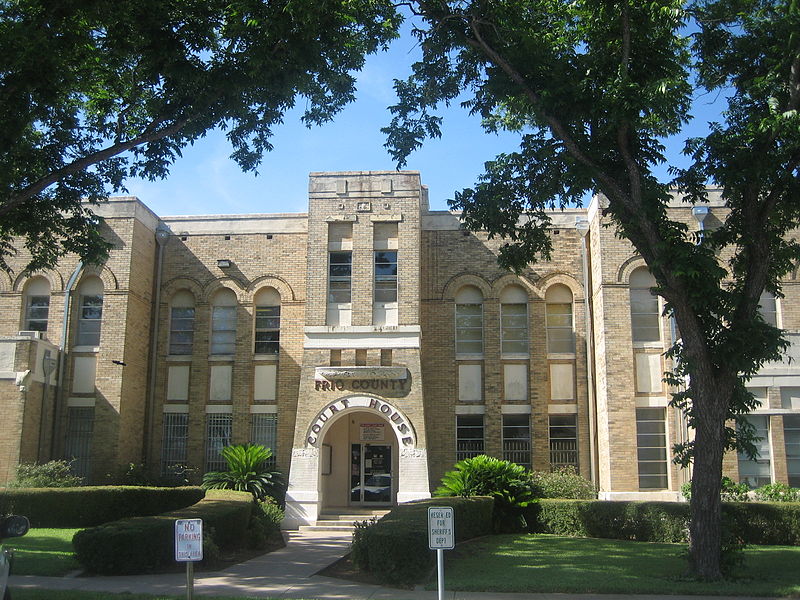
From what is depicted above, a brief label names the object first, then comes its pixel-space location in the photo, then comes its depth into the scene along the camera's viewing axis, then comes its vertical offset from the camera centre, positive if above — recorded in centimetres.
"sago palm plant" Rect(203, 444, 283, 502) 2247 -69
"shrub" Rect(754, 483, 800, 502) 2103 -102
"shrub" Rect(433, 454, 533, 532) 1975 -85
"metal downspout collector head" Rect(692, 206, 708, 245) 2395 +702
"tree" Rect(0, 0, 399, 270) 1262 +622
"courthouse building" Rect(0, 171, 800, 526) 2283 +291
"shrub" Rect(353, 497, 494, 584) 1277 -155
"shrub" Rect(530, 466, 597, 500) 2170 -89
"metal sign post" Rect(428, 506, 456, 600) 938 -91
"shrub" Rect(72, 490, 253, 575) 1291 -154
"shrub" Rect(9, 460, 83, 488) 2042 -69
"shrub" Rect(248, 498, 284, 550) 1731 -164
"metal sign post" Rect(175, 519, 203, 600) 962 -109
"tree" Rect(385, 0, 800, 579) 1240 +529
